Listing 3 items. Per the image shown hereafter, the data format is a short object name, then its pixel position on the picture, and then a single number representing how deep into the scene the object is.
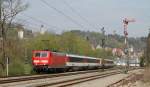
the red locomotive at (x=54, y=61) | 54.03
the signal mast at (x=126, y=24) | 73.50
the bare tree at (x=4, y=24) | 49.53
